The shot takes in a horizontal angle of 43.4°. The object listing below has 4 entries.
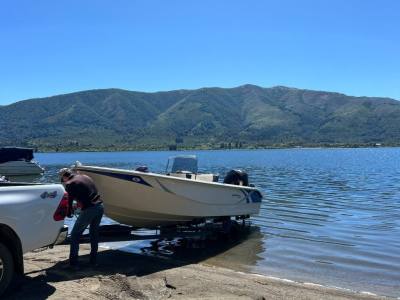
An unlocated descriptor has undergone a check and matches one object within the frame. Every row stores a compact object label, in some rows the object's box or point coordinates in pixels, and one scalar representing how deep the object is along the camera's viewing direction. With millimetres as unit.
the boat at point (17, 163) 45769
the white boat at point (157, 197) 11414
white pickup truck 7188
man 9531
